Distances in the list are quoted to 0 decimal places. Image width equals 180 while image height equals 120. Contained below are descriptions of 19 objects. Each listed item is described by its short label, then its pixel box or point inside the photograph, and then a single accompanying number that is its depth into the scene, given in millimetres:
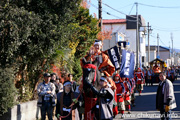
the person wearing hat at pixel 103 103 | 8117
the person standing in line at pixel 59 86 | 12834
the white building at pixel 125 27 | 64812
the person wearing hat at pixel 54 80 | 12596
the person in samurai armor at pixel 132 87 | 16484
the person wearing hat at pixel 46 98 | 11289
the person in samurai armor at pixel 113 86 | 9643
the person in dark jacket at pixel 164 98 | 10211
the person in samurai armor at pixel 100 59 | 8914
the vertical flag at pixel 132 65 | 14978
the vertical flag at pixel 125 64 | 14375
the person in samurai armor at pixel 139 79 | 22438
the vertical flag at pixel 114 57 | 12130
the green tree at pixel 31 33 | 10914
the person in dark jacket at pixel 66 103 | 8508
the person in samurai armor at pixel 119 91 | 13758
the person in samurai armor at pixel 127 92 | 14914
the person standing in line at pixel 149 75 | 34169
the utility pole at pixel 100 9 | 21250
